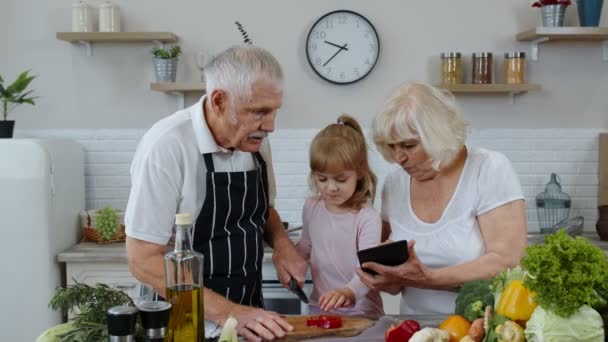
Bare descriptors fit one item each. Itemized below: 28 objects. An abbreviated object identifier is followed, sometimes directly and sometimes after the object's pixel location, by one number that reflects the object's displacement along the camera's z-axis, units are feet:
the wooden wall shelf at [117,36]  13.60
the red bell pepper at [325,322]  6.25
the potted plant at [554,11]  13.50
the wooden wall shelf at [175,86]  13.55
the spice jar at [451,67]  13.73
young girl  8.26
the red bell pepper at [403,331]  5.44
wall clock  14.11
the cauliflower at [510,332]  4.79
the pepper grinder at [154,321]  4.60
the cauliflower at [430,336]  5.08
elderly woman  7.13
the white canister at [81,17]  13.84
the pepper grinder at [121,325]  4.37
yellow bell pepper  4.92
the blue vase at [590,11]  13.55
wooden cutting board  6.11
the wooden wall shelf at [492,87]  13.55
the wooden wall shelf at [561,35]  13.34
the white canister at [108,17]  13.80
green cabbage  4.58
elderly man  6.64
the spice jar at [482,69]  13.79
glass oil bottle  5.03
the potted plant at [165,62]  13.64
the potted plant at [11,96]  12.96
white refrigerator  11.88
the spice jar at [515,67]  13.73
